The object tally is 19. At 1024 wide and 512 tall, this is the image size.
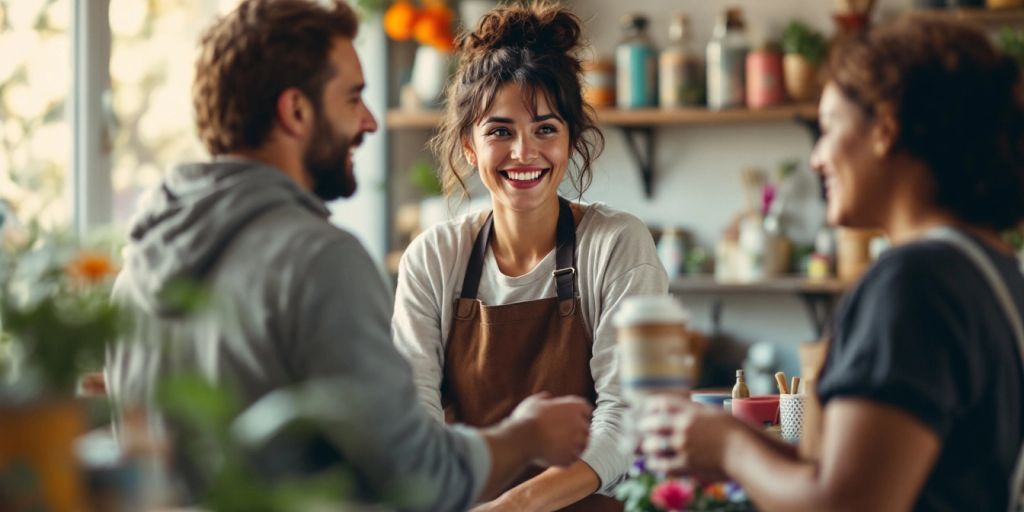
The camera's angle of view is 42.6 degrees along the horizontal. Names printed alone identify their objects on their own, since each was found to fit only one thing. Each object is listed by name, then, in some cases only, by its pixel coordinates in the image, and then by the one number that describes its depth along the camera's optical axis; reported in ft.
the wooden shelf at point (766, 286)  13.76
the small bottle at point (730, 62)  14.01
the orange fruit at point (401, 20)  14.33
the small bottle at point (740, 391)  7.09
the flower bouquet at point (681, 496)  5.21
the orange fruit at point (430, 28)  14.33
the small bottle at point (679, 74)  14.23
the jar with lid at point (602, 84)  14.51
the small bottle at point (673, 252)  14.56
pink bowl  6.93
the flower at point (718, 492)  5.24
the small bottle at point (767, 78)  13.84
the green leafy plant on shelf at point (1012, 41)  12.69
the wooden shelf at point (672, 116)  13.82
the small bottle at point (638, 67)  14.39
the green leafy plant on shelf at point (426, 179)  14.79
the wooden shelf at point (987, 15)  13.15
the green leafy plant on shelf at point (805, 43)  13.67
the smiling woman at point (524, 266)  7.54
